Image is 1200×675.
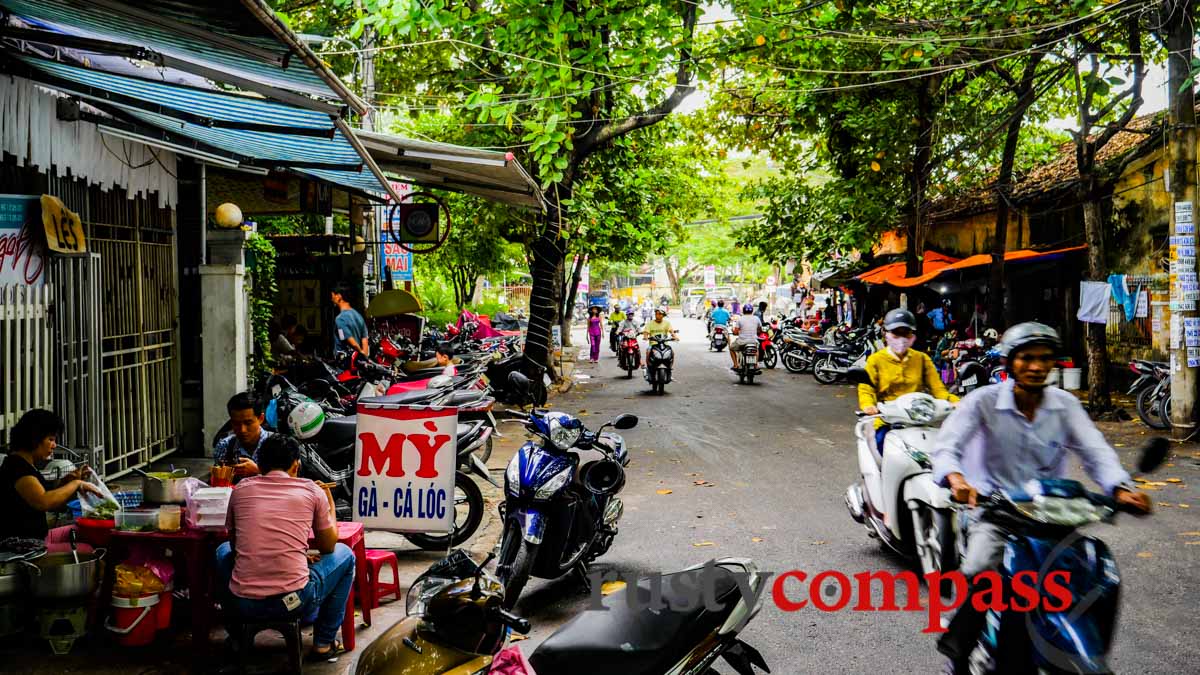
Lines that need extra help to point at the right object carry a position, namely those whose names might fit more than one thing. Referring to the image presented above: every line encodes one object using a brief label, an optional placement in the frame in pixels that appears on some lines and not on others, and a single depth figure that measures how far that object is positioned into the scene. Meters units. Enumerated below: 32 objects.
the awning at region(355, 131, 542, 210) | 8.66
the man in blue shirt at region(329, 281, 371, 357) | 12.23
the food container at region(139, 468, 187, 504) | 4.74
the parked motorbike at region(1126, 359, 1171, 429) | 11.53
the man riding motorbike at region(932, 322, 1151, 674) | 3.46
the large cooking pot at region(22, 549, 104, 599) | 4.46
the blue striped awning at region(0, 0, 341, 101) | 4.44
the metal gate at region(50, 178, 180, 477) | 7.95
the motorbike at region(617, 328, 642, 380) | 21.23
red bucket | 4.51
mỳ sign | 5.95
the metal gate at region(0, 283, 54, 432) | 6.39
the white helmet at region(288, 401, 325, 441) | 6.34
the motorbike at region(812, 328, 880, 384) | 19.03
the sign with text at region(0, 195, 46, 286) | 6.33
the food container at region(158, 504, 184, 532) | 4.60
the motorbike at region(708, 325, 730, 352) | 29.16
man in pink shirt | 4.09
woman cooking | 4.84
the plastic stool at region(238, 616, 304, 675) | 4.14
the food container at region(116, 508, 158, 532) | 4.62
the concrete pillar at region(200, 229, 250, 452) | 9.34
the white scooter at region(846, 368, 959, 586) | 5.03
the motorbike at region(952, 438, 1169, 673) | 3.18
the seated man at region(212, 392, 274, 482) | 5.26
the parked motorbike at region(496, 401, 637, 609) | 5.07
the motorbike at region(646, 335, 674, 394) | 17.47
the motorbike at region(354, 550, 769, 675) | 2.78
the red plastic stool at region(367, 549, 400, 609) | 5.12
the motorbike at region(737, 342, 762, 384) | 18.81
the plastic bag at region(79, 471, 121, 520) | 4.96
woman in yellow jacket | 6.33
